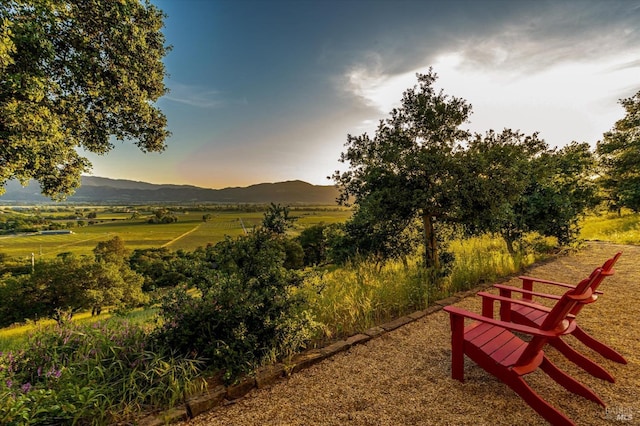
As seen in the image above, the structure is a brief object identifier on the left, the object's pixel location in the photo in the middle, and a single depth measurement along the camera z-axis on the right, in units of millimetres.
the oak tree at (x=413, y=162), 4941
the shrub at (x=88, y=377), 2127
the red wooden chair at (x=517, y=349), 2102
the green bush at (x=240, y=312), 2904
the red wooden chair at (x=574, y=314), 2501
